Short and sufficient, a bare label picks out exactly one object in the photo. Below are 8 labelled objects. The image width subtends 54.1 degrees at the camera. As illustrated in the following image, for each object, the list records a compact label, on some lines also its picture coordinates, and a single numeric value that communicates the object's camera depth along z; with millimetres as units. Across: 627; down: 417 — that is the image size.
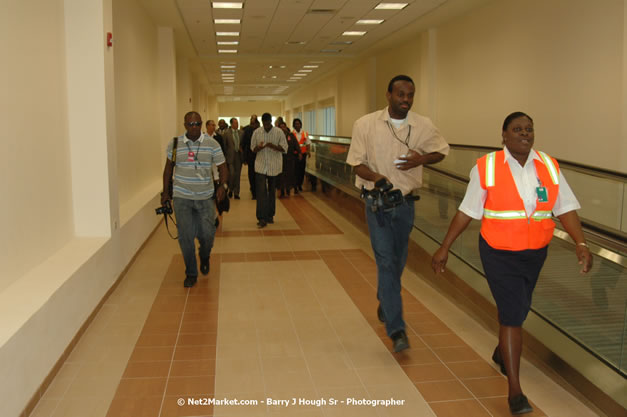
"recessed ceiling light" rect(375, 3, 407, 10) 11836
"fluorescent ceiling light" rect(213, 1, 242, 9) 11484
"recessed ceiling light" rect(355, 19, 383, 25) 13634
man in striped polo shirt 5910
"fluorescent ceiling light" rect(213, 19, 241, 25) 13242
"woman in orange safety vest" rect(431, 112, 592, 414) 3285
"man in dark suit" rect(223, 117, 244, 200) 12664
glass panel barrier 3320
